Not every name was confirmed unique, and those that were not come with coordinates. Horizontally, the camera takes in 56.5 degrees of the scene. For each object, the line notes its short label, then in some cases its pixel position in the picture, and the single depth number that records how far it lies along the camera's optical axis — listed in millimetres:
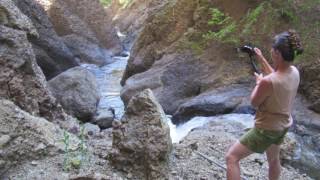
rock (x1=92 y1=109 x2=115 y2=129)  6463
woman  2421
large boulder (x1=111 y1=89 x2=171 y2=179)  2848
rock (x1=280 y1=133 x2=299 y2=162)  4164
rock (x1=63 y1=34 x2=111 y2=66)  10831
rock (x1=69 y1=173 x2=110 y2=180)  2581
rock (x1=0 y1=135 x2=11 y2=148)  2833
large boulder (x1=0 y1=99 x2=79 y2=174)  2853
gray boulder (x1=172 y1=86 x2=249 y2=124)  6061
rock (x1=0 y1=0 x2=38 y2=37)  4203
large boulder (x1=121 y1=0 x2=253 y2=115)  6794
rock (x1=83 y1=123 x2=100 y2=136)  5563
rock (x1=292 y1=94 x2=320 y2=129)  5509
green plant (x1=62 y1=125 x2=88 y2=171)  2918
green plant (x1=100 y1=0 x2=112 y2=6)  18985
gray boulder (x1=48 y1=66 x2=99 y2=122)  6606
